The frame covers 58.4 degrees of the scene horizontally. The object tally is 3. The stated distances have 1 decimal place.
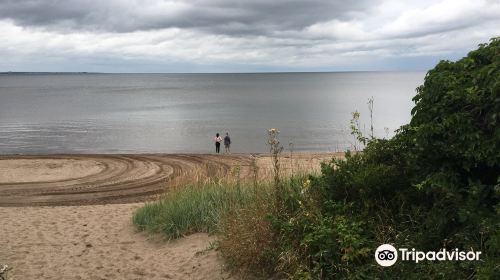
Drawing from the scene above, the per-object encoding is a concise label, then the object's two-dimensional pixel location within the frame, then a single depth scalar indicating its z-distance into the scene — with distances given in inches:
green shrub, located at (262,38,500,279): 179.3
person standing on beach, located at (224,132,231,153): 1216.9
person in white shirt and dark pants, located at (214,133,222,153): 1224.9
